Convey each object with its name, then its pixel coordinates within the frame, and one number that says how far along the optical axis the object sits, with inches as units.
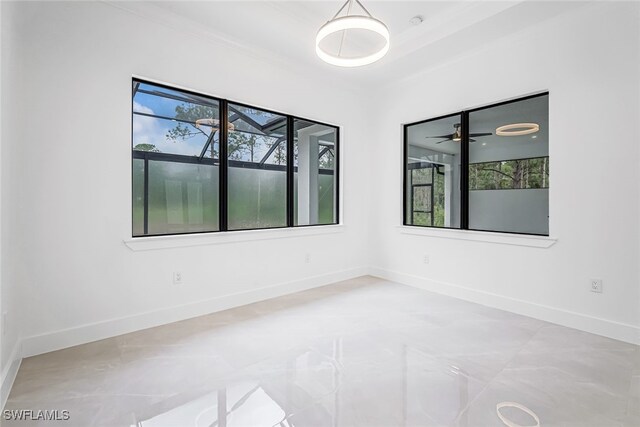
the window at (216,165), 124.8
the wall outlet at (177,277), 128.7
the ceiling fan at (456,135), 159.7
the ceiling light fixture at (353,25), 99.6
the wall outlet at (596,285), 117.8
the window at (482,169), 138.3
